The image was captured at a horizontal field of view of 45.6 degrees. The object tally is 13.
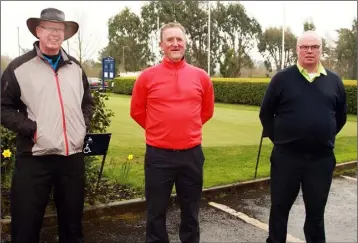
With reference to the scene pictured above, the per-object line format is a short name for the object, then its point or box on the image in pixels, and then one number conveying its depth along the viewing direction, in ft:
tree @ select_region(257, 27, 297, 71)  165.68
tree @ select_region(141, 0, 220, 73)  144.25
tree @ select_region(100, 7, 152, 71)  169.58
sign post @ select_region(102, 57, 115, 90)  105.29
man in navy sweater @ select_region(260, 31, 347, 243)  11.14
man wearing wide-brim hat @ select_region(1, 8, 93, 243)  9.71
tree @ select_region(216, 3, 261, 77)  161.27
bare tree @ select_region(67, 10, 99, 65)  102.99
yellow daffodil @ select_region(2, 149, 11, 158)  13.97
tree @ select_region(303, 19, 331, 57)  140.31
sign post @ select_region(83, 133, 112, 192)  14.27
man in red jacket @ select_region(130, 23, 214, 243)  10.94
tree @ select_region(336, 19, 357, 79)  131.34
